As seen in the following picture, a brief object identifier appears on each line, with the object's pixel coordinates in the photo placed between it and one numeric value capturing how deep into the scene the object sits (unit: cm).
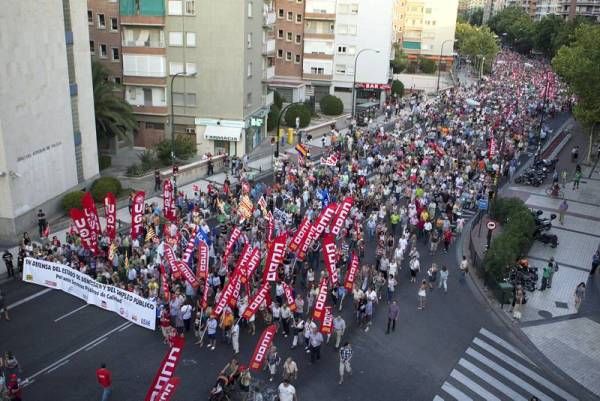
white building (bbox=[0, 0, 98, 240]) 2769
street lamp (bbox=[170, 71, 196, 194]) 3690
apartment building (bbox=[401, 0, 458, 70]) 11606
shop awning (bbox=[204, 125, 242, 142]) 4628
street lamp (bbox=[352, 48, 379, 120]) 6562
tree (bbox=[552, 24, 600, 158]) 4278
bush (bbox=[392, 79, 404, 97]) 8056
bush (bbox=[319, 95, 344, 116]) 6644
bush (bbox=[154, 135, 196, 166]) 4153
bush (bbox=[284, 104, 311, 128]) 5734
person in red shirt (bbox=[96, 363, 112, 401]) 1578
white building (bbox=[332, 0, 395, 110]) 7112
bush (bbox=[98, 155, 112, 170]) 4103
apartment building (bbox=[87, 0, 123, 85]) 4656
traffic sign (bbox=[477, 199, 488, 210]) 3099
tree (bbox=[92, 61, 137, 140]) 3919
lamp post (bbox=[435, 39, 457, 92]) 11367
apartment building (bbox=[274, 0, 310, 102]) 7006
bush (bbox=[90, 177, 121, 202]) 3447
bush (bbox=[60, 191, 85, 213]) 3197
